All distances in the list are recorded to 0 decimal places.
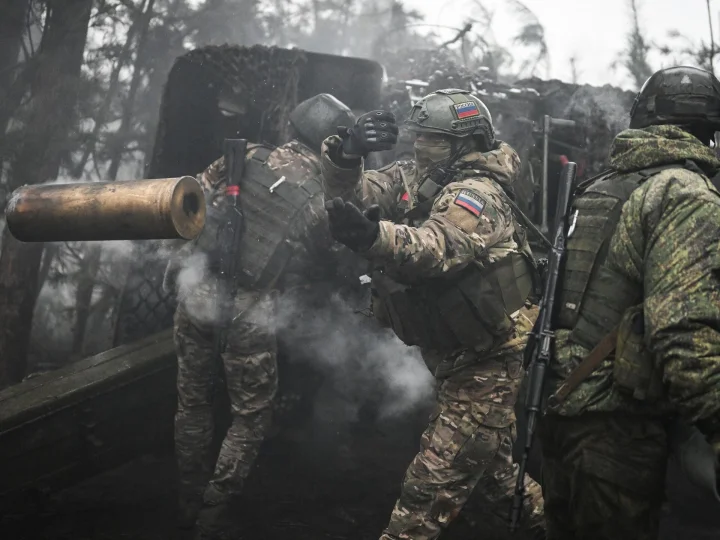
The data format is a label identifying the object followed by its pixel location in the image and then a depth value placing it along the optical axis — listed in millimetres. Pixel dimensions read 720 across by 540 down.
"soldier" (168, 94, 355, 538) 4410
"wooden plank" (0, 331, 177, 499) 4297
